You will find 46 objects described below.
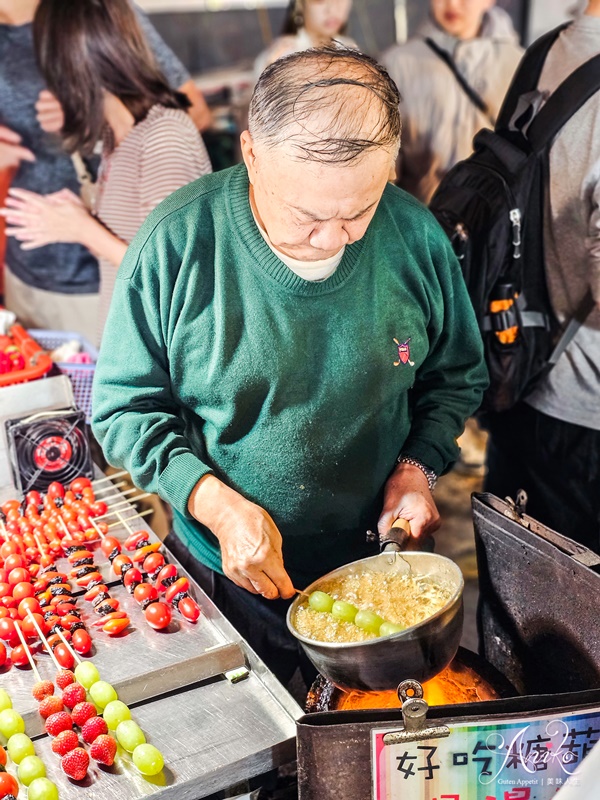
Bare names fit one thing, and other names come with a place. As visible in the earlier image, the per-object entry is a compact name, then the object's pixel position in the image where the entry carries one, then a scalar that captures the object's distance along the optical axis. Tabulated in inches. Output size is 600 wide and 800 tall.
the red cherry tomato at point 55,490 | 90.7
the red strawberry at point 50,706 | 63.2
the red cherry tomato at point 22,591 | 75.2
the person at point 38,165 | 136.9
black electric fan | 91.1
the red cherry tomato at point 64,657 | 68.5
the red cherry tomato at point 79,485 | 92.2
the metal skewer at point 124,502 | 87.5
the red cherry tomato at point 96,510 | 88.0
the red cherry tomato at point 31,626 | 71.4
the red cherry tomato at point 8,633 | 71.1
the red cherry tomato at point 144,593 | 74.7
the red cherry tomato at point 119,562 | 78.6
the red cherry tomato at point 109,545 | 82.1
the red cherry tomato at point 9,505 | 88.7
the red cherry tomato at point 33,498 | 89.7
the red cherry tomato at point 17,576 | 77.8
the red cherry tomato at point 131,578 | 76.8
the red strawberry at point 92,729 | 61.0
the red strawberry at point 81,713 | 62.4
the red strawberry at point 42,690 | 64.9
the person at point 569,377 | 93.2
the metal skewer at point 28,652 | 68.2
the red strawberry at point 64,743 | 60.2
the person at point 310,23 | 183.5
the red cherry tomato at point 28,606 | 73.3
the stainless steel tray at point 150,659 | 65.6
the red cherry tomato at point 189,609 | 72.9
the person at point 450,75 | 173.6
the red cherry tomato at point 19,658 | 69.5
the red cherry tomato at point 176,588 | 74.2
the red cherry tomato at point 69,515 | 86.4
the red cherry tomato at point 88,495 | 89.8
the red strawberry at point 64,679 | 65.8
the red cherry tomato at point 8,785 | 56.4
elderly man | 63.3
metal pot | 56.4
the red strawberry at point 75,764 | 58.1
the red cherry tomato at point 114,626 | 71.2
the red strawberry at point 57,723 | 61.9
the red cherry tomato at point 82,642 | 69.4
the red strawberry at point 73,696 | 64.1
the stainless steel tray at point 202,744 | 58.1
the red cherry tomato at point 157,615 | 71.8
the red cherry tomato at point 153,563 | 77.6
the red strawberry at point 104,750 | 59.1
